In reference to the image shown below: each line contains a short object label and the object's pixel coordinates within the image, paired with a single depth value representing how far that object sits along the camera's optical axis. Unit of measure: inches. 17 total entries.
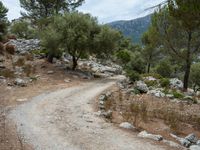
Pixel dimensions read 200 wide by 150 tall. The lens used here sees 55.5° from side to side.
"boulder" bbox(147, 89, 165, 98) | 573.3
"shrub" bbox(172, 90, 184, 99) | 569.3
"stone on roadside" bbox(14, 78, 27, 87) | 568.8
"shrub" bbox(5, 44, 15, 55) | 825.1
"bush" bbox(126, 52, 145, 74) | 1327.9
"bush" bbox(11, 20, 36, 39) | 1459.1
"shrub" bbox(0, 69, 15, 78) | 603.5
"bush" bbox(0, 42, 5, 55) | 800.3
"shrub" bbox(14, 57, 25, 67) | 719.7
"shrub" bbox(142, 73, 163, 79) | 828.3
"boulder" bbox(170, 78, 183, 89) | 738.2
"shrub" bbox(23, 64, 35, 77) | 662.4
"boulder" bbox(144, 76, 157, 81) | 764.5
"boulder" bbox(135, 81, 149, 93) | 608.3
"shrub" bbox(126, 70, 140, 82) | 726.1
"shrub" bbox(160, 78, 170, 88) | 690.8
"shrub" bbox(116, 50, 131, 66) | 1505.0
